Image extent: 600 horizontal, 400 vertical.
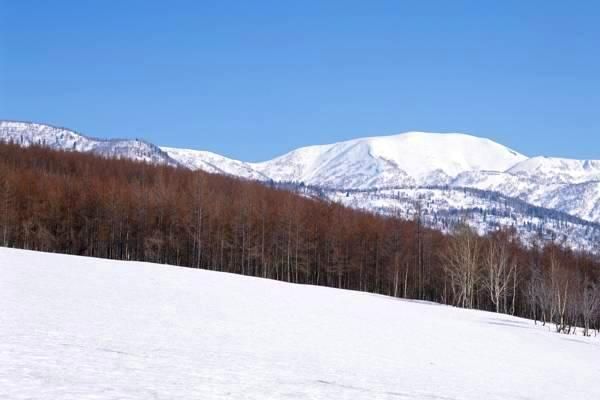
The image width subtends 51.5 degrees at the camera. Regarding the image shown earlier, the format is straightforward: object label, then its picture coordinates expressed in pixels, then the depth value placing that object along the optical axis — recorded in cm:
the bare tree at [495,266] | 8052
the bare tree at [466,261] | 8081
